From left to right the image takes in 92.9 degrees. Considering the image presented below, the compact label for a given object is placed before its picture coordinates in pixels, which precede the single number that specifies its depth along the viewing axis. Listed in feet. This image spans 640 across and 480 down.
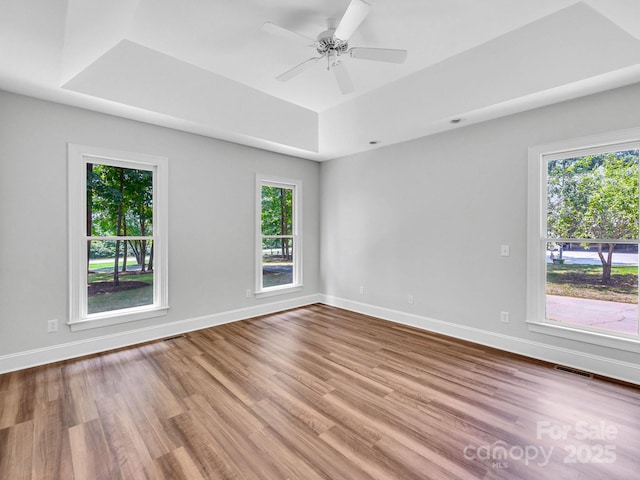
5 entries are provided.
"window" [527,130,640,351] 8.92
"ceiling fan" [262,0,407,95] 6.92
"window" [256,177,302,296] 15.74
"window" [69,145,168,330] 10.46
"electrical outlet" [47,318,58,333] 9.98
